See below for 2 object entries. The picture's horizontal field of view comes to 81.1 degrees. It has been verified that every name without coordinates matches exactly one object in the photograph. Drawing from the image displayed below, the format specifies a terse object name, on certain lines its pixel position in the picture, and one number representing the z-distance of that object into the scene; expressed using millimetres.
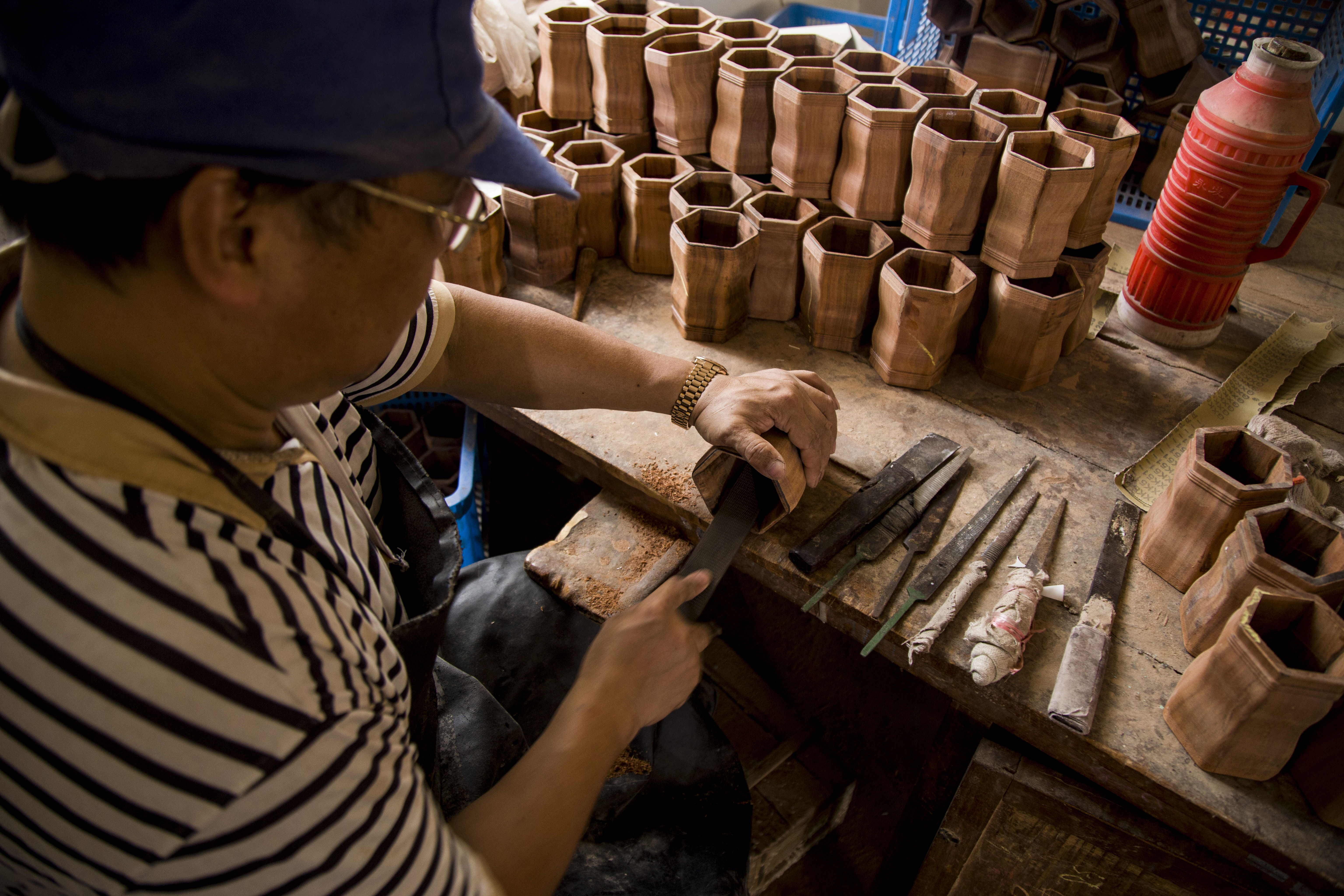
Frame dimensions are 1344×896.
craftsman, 694
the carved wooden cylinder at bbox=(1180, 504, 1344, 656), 1273
